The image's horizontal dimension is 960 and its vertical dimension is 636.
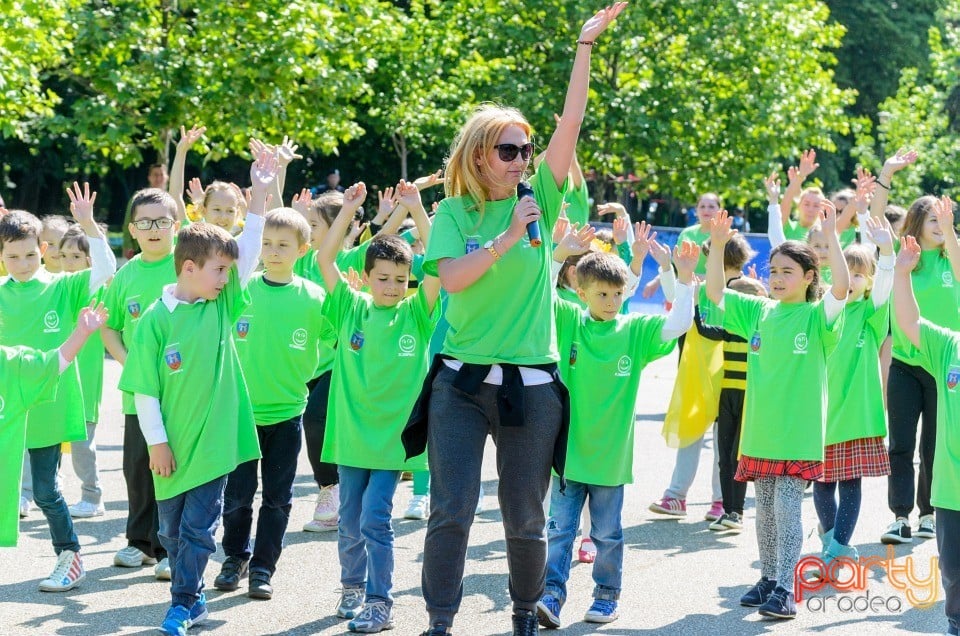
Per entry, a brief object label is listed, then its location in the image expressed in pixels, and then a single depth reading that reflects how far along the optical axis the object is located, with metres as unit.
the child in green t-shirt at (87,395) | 7.97
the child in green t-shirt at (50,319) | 6.34
